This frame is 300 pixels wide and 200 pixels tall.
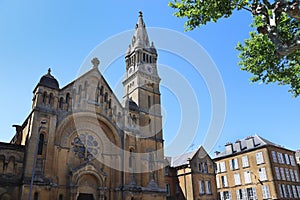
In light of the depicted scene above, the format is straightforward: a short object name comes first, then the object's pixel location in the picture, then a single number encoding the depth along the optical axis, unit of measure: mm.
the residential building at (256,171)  38906
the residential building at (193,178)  36684
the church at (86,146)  20344
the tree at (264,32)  8867
